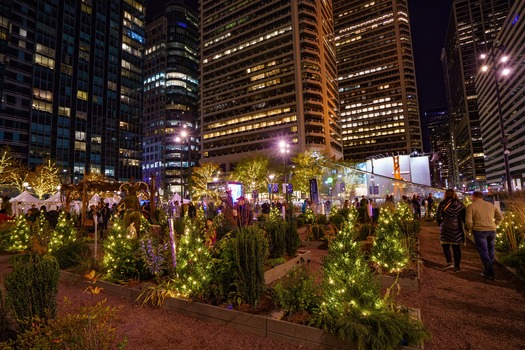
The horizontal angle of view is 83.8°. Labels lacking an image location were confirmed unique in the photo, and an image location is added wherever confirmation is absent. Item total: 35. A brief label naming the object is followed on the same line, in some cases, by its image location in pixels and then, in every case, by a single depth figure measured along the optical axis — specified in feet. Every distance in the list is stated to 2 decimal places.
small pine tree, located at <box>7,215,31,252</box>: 37.09
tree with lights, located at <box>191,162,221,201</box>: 213.87
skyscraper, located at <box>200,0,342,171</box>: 276.82
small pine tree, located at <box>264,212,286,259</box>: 26.76
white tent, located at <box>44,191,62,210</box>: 83.61
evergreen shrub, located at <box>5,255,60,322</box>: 12.22
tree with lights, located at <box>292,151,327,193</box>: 162.30
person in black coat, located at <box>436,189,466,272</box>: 24.39
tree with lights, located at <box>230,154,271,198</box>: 192.24
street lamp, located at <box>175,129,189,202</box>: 74.05
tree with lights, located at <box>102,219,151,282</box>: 21.92
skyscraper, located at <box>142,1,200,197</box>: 411.13
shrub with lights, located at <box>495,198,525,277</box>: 22.50
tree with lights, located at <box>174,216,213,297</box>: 17.33
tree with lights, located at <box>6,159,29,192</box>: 123.50
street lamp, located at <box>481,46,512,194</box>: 53.47
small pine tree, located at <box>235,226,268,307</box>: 15.93
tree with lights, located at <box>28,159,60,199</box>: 145.38
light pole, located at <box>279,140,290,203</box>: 68.45
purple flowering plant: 20.72
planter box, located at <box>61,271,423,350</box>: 12.19
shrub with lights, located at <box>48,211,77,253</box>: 30.43
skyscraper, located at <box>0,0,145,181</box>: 227.40
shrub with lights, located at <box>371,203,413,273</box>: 22.16
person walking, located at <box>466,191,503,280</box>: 22.00
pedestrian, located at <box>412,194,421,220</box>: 66.15
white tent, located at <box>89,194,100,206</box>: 91.27
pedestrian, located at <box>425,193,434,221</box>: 70.38
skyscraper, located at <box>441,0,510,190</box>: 476.54
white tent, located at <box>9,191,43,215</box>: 74.18
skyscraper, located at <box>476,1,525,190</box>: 270.87
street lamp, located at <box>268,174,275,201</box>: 187.77
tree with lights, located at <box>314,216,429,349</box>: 11.10
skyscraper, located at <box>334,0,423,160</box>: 459.32
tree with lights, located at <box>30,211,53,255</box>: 32.58
